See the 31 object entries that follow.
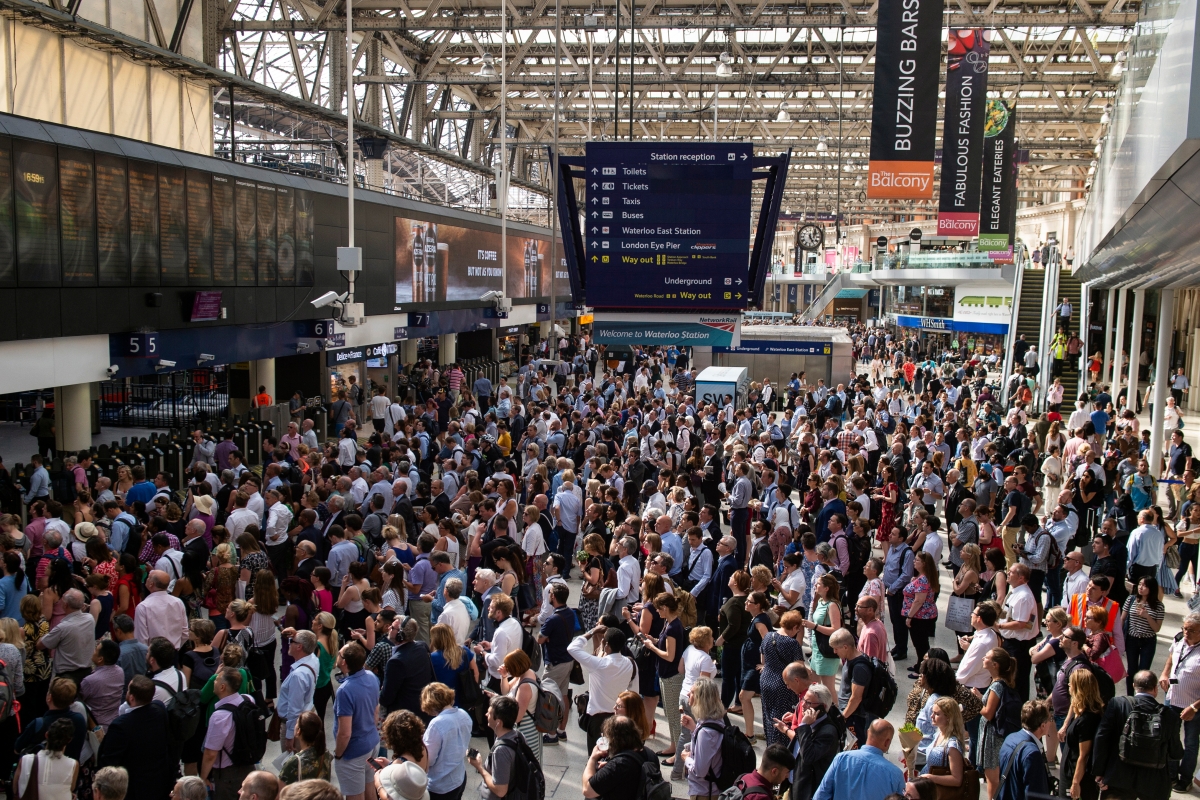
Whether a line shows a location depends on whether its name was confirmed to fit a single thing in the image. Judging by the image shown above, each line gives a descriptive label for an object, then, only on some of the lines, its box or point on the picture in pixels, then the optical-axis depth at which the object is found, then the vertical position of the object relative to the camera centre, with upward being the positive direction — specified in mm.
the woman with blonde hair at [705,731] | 5707 -2395
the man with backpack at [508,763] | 5301 -2410
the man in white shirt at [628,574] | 8320 -2244
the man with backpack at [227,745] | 5672 -2504
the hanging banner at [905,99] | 14742 +2940
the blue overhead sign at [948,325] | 39222 -1000
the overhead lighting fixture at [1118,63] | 24250 +6103
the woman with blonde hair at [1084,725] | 6262 -2537
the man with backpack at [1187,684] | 6746 -2485
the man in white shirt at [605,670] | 6551 -2380
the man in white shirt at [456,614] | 7234 -2254
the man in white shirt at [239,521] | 9594 -2168
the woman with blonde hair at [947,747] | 5535 -2394
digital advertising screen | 24328 +758
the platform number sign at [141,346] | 14945 -885
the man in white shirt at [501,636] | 6867 -2274
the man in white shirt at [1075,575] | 8195 -2176
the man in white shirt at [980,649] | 6926 -2309
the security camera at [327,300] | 18405 -206
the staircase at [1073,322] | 27422 -516
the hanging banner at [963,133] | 18734 +3228
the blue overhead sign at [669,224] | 14312 +1000
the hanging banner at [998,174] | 25547 +3403
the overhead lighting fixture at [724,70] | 23547 +5177
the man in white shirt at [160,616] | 7160 -2294
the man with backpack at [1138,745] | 6023 -2570
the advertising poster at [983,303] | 38688 -28
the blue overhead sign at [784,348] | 28281 -1367
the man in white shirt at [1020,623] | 7621 -2345
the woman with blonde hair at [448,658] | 6598 -2355
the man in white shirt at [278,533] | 9969 -2357
